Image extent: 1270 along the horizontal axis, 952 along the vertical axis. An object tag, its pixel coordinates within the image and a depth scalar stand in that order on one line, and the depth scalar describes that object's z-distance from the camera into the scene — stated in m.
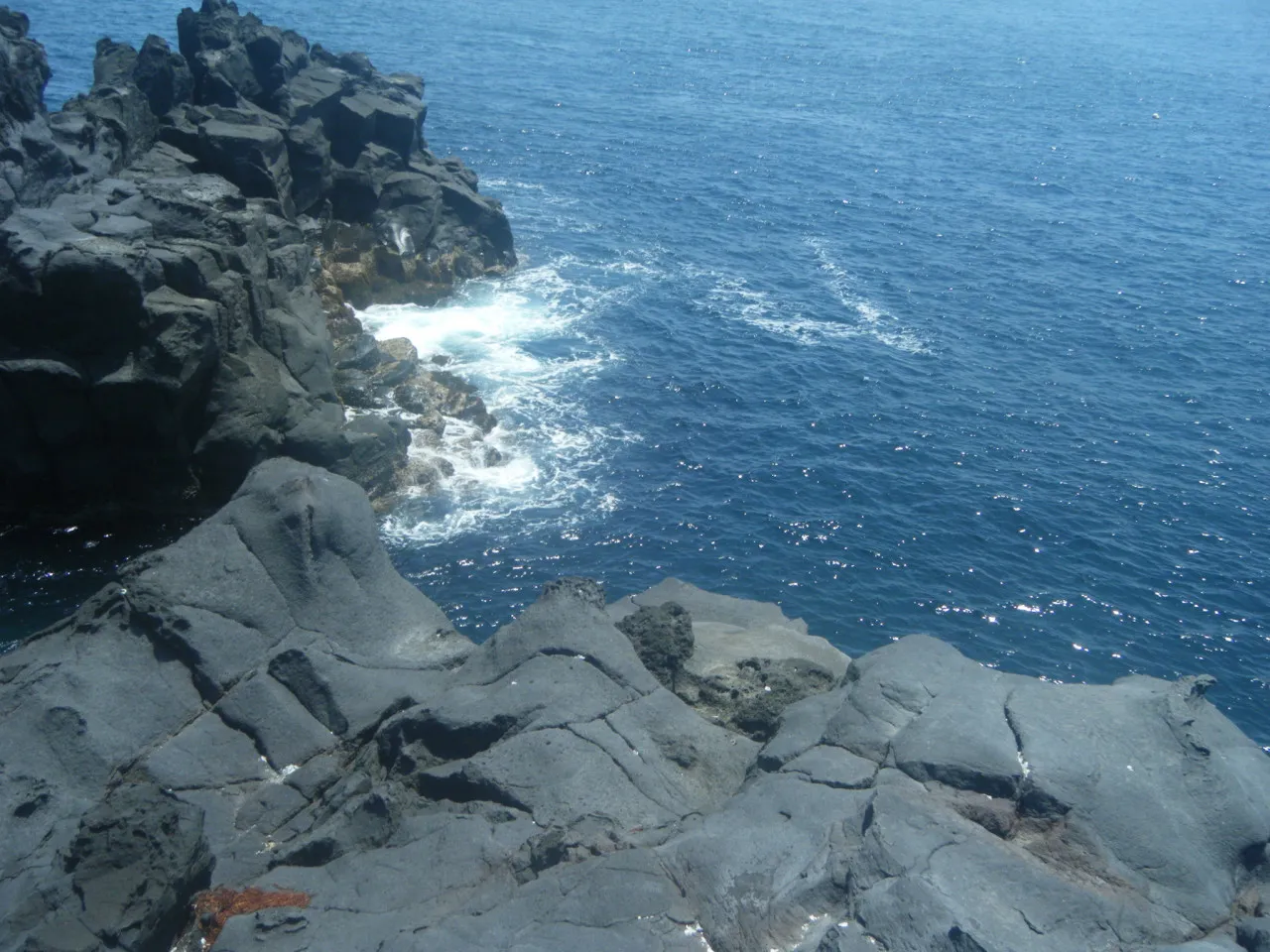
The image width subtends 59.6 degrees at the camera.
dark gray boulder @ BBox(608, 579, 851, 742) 30.02
